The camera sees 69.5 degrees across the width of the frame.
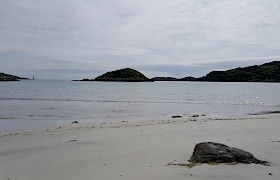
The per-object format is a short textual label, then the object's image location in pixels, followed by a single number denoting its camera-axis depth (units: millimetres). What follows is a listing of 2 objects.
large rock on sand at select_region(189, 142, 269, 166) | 4391
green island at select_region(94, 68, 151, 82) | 115961
